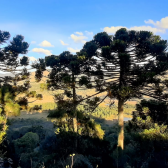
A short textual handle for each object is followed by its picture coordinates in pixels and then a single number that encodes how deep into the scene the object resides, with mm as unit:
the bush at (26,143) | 14179
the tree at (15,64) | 15009
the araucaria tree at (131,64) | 10047
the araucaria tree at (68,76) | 11559
